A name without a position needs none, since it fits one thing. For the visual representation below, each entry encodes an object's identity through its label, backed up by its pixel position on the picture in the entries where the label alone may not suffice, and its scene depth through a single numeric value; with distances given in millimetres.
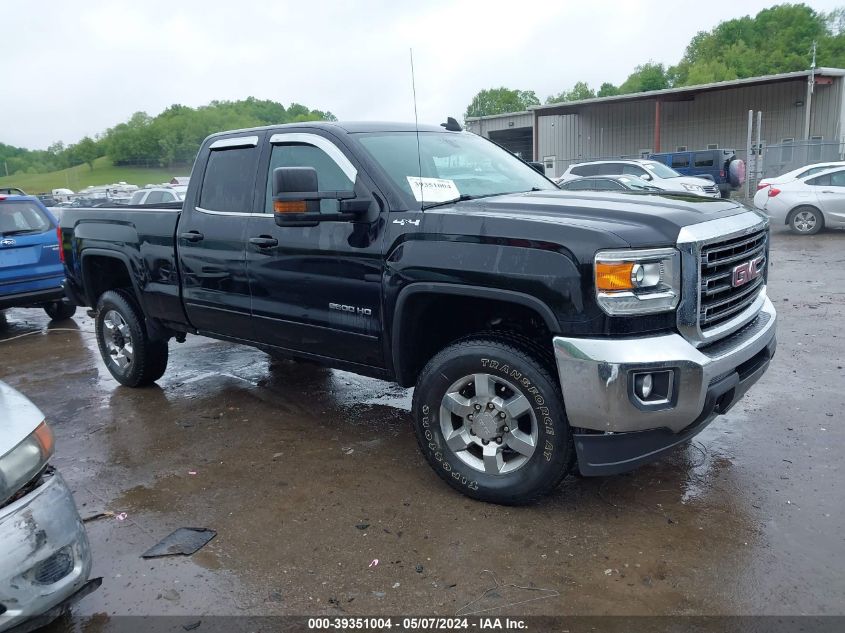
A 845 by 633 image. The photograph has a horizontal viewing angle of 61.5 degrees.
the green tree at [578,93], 118125
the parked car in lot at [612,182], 15719
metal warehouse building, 29781
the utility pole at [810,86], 27281
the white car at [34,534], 2400
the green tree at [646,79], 90438
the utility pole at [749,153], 24516
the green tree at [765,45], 77150
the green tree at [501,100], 107438
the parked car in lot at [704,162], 25766
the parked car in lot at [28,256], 8289
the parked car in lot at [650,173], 18252
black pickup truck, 3162
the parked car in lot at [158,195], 16159
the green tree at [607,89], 113288
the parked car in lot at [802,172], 14817
